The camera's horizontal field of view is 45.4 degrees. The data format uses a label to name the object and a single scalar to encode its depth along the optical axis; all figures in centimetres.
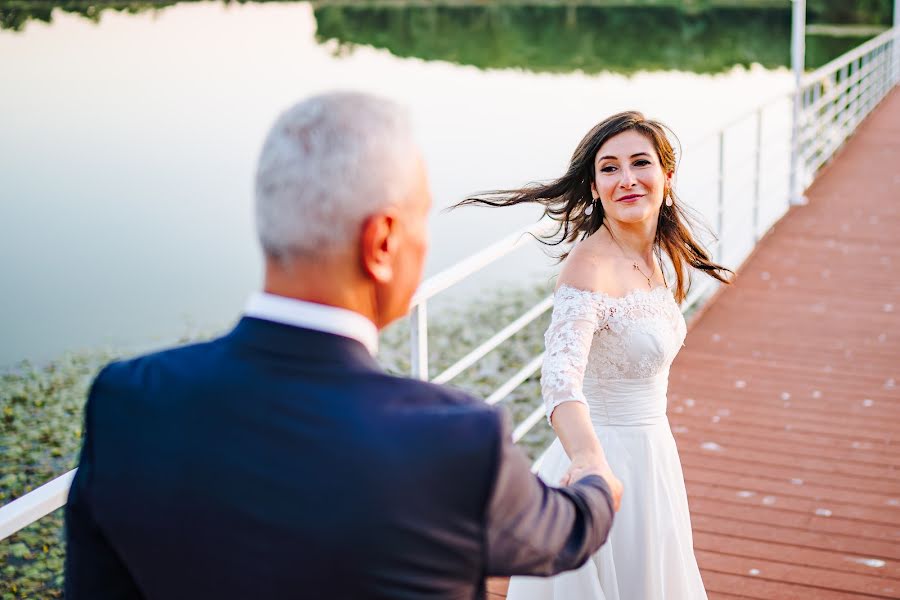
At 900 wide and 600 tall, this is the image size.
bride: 211
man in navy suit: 90
